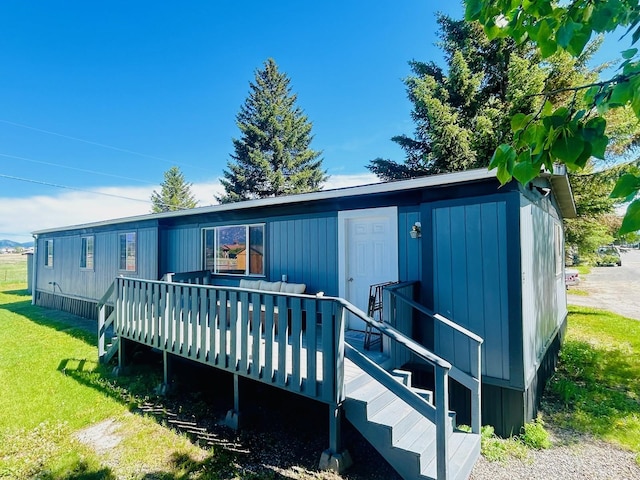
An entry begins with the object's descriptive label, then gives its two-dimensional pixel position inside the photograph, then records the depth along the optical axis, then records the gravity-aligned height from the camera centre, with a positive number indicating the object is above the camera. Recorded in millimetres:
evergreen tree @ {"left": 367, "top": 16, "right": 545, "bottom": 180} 10602 +5425
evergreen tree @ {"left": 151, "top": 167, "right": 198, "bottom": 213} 33969 +6066
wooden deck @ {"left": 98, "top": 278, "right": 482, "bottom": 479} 2691 -1228
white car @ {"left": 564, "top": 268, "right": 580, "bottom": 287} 16022 -1528
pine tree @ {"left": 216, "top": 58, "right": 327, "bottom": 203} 21266 +6709
